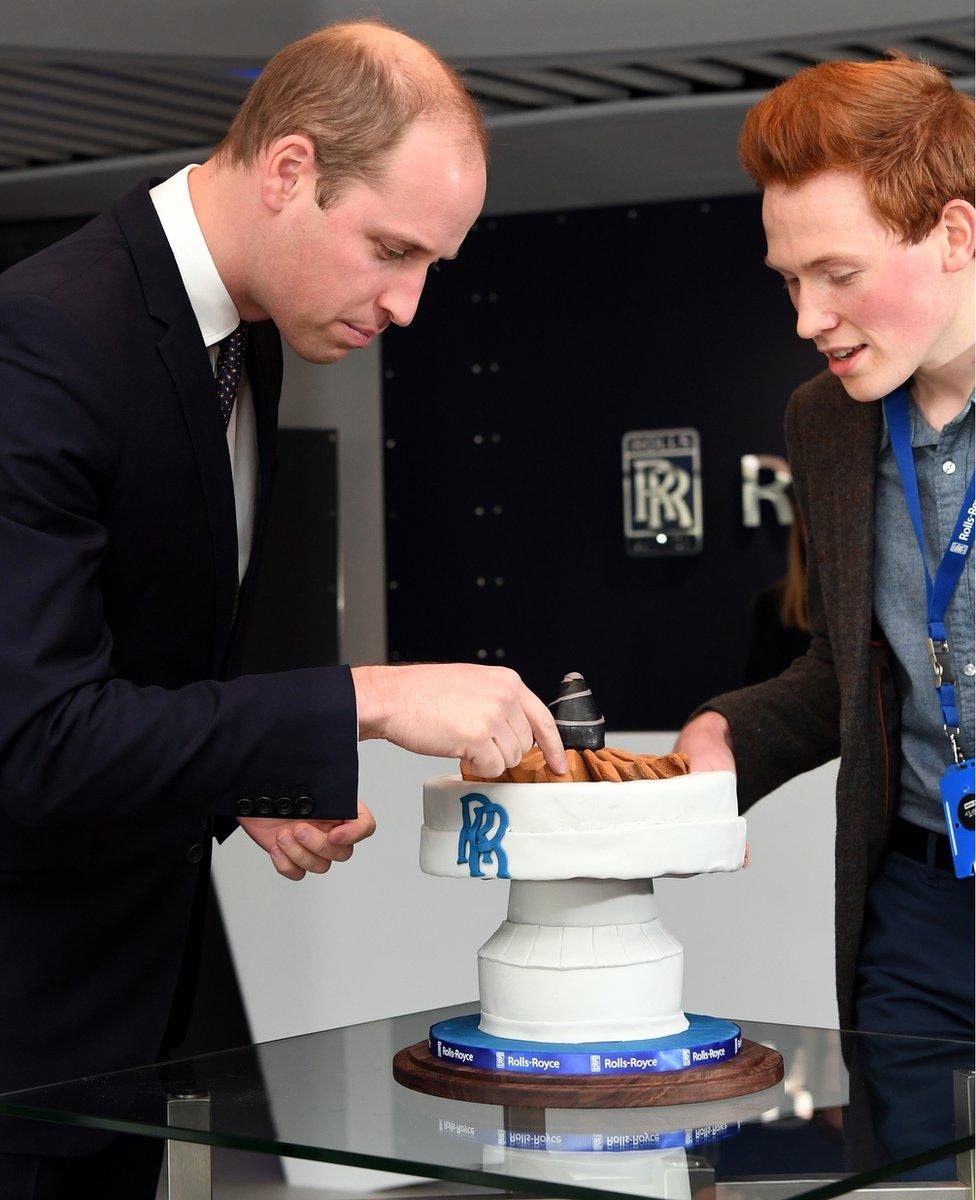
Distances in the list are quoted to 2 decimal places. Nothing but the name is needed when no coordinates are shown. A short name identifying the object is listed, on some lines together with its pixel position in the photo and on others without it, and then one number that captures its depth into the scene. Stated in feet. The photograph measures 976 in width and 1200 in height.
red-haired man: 5.96
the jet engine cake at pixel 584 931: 4.37
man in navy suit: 4.50
